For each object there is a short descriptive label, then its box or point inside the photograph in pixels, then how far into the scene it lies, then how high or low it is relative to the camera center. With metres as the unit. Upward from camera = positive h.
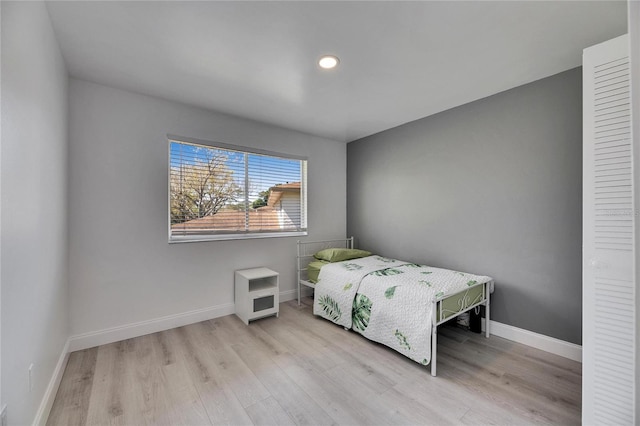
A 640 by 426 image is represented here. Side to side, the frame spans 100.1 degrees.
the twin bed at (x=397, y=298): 2.13 -0.79
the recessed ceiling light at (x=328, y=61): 2.06 +1.19
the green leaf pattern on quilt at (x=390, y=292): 2.37 -0.71
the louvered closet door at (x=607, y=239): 1.32 -0.14
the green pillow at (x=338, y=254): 3.47 -0.56
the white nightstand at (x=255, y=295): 2.95 -0.92
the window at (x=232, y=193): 2.93 +0.25
